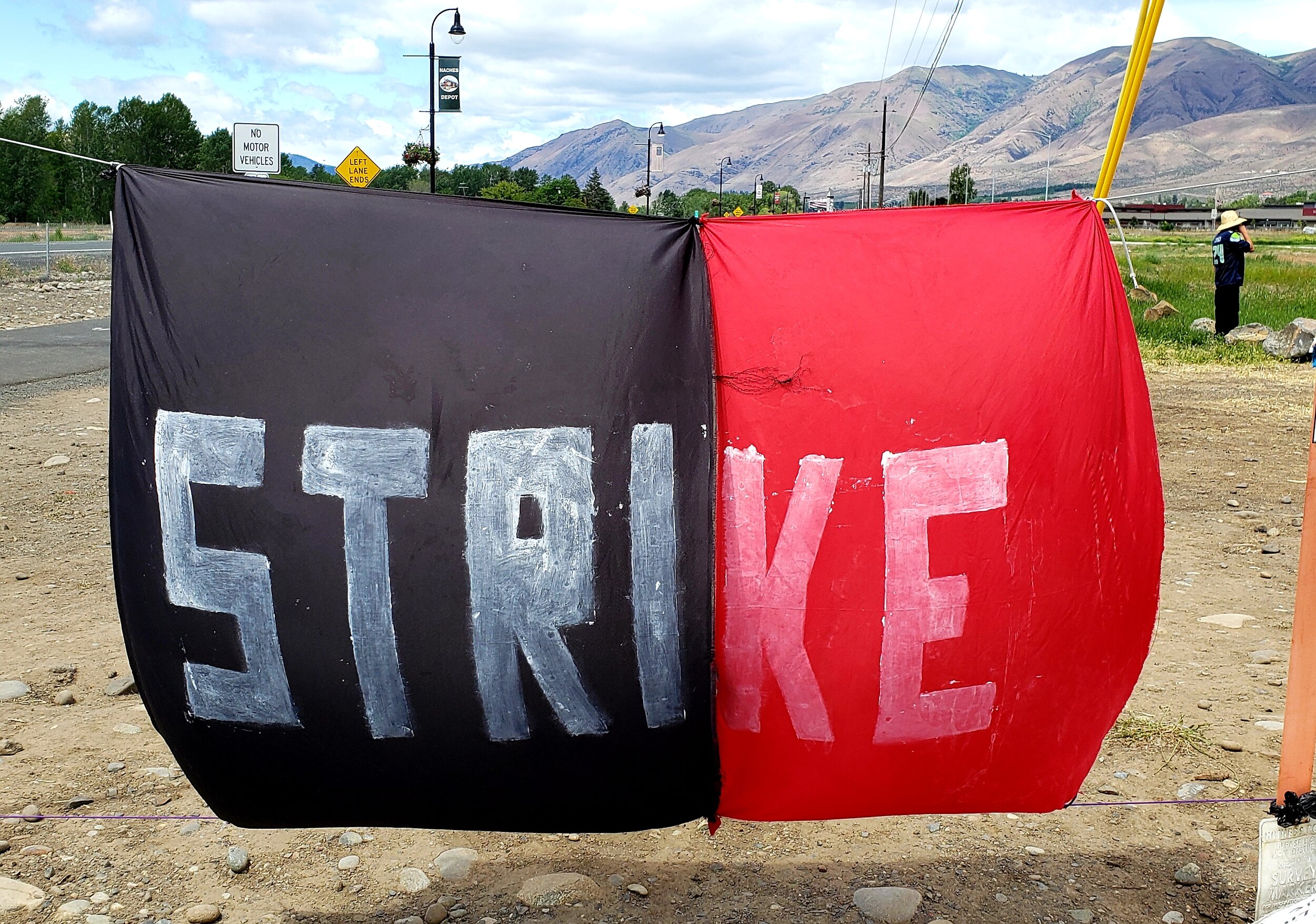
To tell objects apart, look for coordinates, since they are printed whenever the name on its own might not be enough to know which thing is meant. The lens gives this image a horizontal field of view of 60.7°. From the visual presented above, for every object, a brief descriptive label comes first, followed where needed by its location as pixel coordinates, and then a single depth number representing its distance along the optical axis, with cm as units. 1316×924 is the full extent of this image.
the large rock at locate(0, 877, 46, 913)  294
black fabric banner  226
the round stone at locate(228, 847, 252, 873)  317
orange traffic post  219
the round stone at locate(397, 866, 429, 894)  311
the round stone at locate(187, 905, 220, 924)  292
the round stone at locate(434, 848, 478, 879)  319
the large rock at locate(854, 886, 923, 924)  300
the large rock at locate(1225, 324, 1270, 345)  1425
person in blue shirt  1438
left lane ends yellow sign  2147
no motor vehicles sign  1677
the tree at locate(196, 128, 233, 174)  8631
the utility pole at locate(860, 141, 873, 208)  7057
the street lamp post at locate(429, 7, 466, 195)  2550
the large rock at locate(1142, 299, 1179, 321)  1609
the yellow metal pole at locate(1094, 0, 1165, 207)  241
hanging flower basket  2983
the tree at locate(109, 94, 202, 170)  8381
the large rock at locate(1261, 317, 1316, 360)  1287
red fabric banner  229
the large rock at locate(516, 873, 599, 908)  306
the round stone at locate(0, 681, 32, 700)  420
